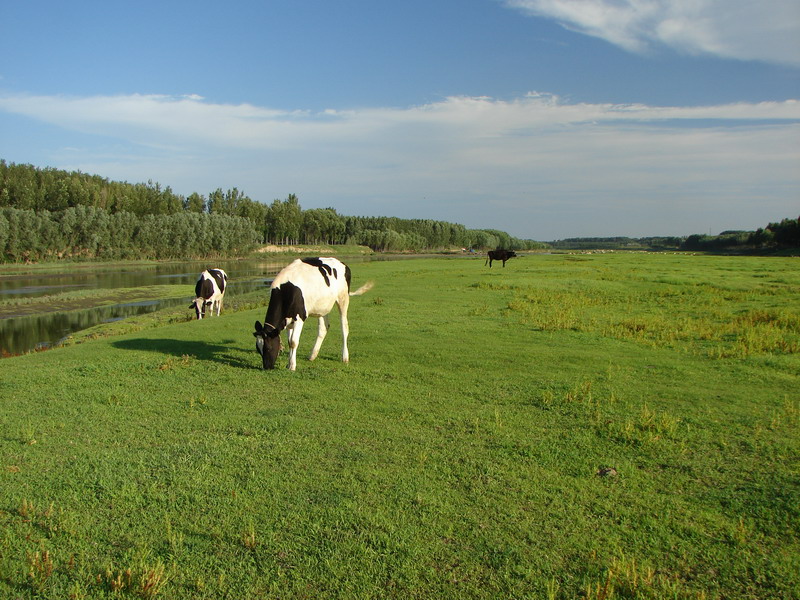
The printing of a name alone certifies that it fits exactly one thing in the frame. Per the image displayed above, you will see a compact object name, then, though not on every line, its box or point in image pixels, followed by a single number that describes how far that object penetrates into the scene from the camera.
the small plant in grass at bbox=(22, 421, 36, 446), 7.55
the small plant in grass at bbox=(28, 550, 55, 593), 4.52
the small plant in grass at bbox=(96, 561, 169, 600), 4.41
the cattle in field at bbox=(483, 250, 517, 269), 59.53
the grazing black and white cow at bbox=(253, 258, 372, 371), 12.11
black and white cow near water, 27.09
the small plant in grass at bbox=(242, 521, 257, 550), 5.10
